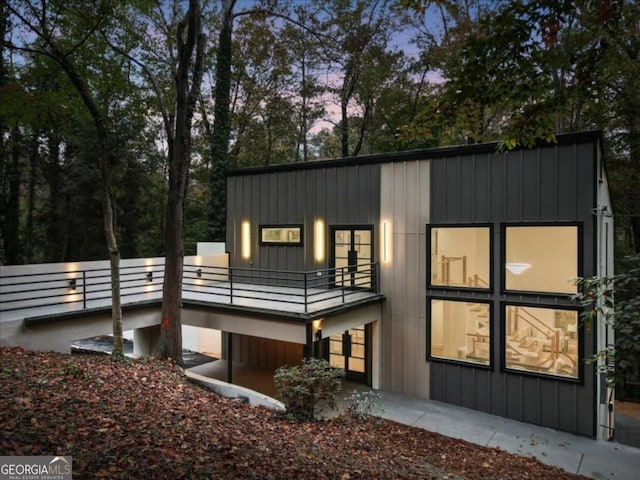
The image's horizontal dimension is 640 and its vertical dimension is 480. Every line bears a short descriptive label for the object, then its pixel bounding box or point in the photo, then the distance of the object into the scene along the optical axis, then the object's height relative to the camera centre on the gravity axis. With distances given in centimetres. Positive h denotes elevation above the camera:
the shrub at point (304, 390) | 614 -236
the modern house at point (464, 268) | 729 -69
